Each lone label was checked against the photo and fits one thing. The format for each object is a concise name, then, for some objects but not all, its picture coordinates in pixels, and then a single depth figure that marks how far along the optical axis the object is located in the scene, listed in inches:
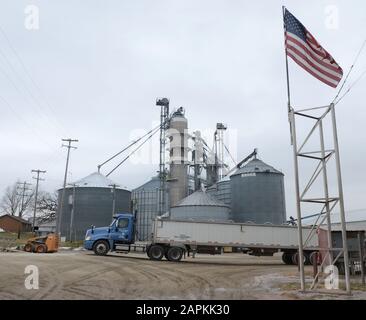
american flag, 506.3
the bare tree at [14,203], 4244.6
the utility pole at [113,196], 2311.8
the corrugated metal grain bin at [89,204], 2265.0
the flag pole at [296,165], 503.2
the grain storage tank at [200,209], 2055.9
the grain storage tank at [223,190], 2399.2
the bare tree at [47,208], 3745.1
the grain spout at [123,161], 2783.0
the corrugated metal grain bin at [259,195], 2139.5
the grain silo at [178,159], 2197.3
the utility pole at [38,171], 2834.6
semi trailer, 1135.0
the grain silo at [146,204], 2682.1
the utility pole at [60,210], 2144.1
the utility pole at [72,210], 2248.8
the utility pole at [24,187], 3481.5
